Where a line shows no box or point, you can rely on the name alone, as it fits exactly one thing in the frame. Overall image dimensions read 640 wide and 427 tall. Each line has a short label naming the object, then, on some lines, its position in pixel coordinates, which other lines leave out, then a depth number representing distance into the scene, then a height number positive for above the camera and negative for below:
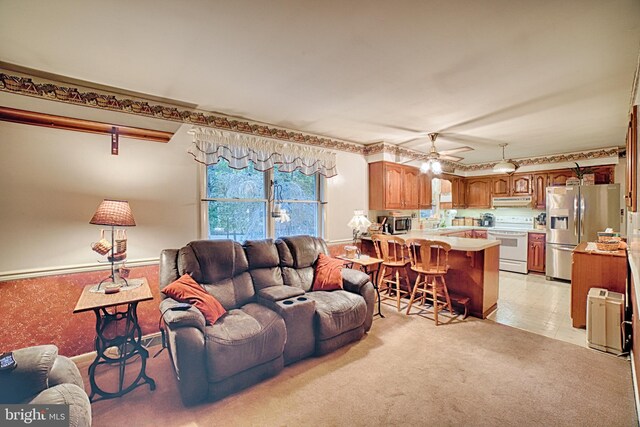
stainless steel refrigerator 4.91 -0.21
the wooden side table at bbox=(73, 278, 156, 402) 2.01 -0.89
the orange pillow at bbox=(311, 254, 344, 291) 3.23 -0.79
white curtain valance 3.22 +0.77
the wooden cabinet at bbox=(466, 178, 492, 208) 6.93 +0.38
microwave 5.12 -0.29
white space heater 2.69 -1.15
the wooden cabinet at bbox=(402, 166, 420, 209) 5.24 +0.40
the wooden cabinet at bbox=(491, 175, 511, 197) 6.58 +0.52
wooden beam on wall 2.29 +0.80
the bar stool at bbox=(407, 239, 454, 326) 3.47 -0.78
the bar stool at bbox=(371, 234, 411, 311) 3.85 -0.72
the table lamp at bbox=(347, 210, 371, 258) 4.25 -0.20
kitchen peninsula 3.57 -0.89
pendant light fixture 4.36 +0.64
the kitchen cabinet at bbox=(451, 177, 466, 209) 6.99 +0.39
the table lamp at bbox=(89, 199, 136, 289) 2.21 -0.03
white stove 5.88 -0.79
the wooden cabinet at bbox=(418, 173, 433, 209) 5.66 +0.35
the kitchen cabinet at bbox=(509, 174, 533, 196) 6.22 +0.51
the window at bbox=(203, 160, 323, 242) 3.48 +0.10
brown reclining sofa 2.04 -0.95
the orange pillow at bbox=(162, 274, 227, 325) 2.34 -0.75
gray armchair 1.24 -0.84
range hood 6.29 +0.13
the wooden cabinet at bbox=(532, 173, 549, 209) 6.03 +0.39
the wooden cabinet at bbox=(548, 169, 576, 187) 5.70 +0.63
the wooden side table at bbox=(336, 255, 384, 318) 3.62 -0.70
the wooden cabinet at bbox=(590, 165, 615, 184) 5.20 +0.62
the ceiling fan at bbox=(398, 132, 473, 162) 4.00 +0.83
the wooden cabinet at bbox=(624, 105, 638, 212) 2.09 +0.37
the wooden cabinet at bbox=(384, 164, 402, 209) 4.88 +0.40
